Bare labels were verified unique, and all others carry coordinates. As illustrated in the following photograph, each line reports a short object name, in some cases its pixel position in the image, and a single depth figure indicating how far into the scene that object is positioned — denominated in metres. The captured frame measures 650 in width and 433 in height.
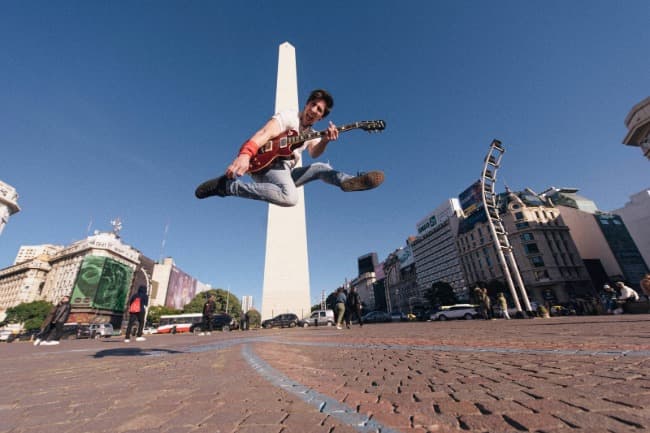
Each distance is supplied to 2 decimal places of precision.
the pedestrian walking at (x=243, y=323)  22.11
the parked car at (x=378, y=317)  32.03
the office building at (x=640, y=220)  50.22
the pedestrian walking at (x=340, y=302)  10.66
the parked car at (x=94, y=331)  24.61
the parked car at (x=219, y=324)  22.20
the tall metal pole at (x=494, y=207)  14.15
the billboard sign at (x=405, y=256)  87.90
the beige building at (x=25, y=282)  61.91
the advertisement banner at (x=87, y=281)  51.19
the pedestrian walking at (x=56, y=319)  9.05
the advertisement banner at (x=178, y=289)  82.93
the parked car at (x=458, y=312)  25.17
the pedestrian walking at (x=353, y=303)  11.08
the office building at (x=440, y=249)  65.69
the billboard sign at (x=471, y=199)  61.22
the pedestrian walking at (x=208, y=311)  12.74
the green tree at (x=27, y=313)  42.84
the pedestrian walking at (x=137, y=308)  9.00
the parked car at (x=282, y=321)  21.72
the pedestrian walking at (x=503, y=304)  13.73
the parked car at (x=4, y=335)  25.16
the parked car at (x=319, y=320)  22.33
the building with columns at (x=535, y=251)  47.75
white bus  26.02
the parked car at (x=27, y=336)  25.38
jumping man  3.33
